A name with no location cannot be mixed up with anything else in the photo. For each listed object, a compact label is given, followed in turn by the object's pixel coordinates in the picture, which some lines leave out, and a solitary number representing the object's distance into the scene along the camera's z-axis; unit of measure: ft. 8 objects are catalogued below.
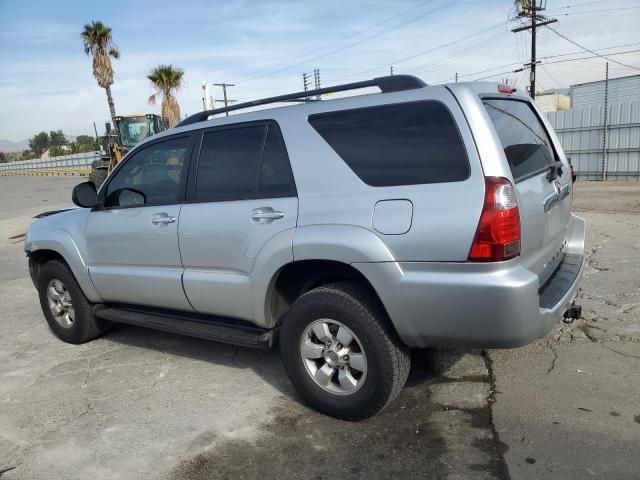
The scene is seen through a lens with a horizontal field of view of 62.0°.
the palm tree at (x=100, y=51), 114.01
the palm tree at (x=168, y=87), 116.57
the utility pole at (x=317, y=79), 136.58
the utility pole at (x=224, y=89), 162.69
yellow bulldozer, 78.69
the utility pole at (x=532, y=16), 83.48
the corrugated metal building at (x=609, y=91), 80.53
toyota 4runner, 8.94
